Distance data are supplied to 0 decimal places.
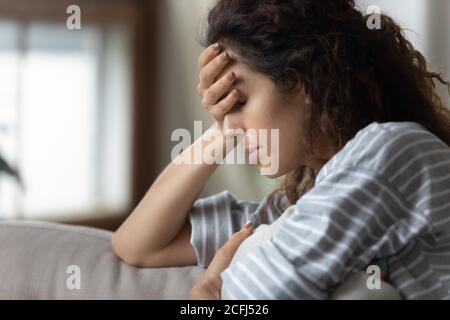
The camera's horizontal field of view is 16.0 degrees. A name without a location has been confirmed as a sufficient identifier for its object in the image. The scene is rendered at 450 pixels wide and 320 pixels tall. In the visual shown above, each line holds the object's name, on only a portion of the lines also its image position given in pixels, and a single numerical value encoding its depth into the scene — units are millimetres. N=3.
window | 6485
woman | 2033
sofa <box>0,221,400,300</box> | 2317
